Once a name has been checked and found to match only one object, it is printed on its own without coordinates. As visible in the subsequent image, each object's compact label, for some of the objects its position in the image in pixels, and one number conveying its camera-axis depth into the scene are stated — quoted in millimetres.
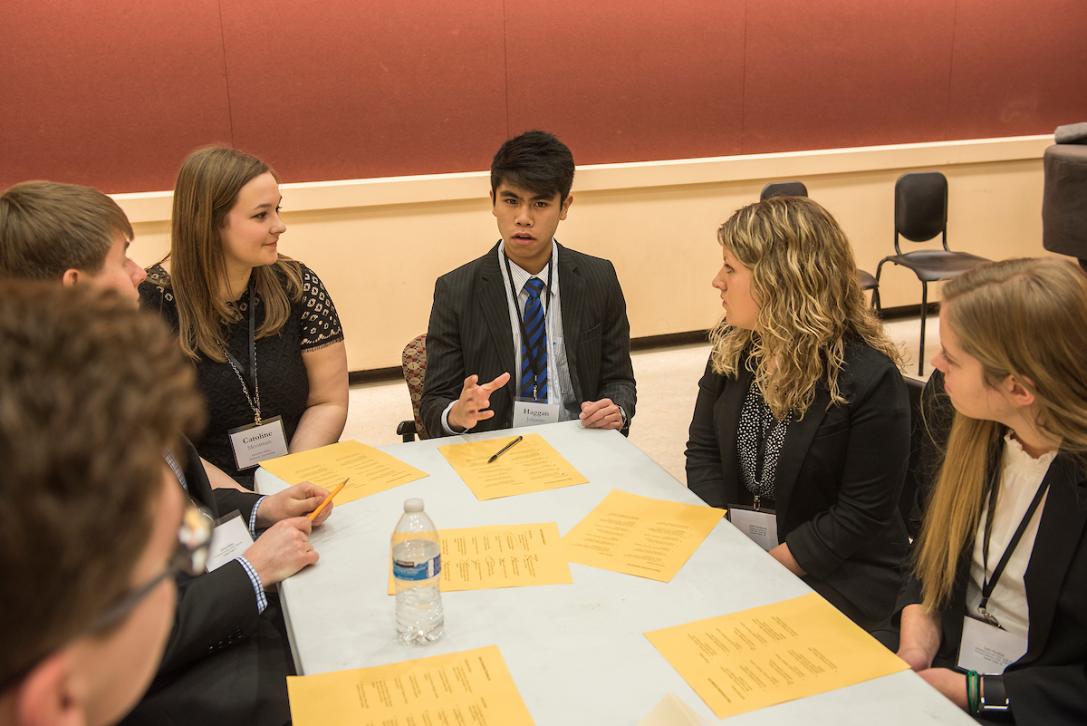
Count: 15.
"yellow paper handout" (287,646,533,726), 1264
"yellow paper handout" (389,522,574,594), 1646
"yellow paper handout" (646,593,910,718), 1306
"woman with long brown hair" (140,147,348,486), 2627
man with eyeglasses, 576
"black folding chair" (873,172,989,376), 5453
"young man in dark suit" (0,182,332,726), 1625
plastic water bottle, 1472
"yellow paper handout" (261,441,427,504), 2119
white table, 1280
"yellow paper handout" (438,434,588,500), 2082
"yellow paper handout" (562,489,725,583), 1697
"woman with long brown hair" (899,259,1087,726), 1494
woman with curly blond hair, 2078
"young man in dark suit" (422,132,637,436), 2816
